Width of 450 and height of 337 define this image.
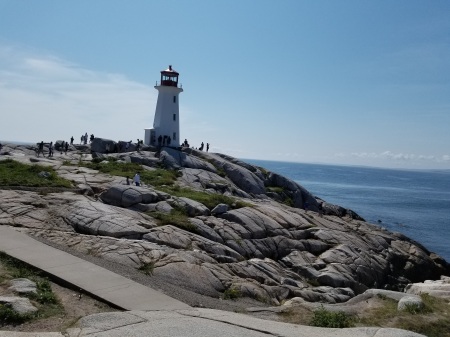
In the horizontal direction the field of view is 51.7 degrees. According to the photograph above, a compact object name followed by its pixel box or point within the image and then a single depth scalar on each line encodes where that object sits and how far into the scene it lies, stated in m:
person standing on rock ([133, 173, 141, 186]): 37.22
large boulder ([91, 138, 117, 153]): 60.38
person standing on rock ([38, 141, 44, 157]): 58.47
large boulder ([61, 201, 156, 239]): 24.66
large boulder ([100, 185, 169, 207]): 32.34
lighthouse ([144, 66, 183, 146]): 61.28
